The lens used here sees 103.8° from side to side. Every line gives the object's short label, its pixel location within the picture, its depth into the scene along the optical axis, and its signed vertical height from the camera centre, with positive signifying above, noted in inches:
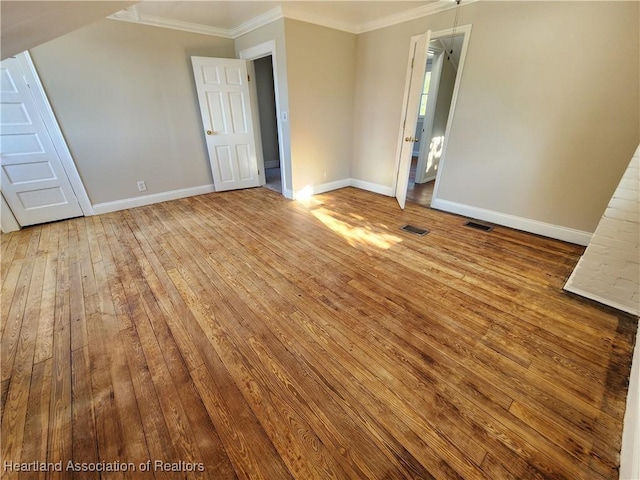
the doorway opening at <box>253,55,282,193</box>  212.5 -3.5
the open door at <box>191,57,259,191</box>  146.9 -2.3
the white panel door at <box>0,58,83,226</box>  107.5 -19.1
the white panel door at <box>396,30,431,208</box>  121.5 +4.4
